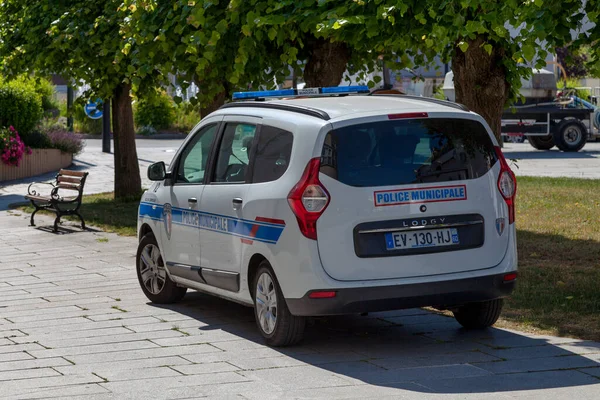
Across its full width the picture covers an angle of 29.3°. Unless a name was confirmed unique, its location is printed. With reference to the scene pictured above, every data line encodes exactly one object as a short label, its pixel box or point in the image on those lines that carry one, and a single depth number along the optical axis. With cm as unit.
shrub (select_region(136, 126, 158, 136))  4294
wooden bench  1652
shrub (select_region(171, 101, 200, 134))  4425
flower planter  2588
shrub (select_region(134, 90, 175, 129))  4365
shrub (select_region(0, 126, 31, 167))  2548
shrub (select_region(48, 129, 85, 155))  2877
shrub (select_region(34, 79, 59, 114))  3862
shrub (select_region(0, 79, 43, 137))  2677
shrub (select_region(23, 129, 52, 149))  2783
